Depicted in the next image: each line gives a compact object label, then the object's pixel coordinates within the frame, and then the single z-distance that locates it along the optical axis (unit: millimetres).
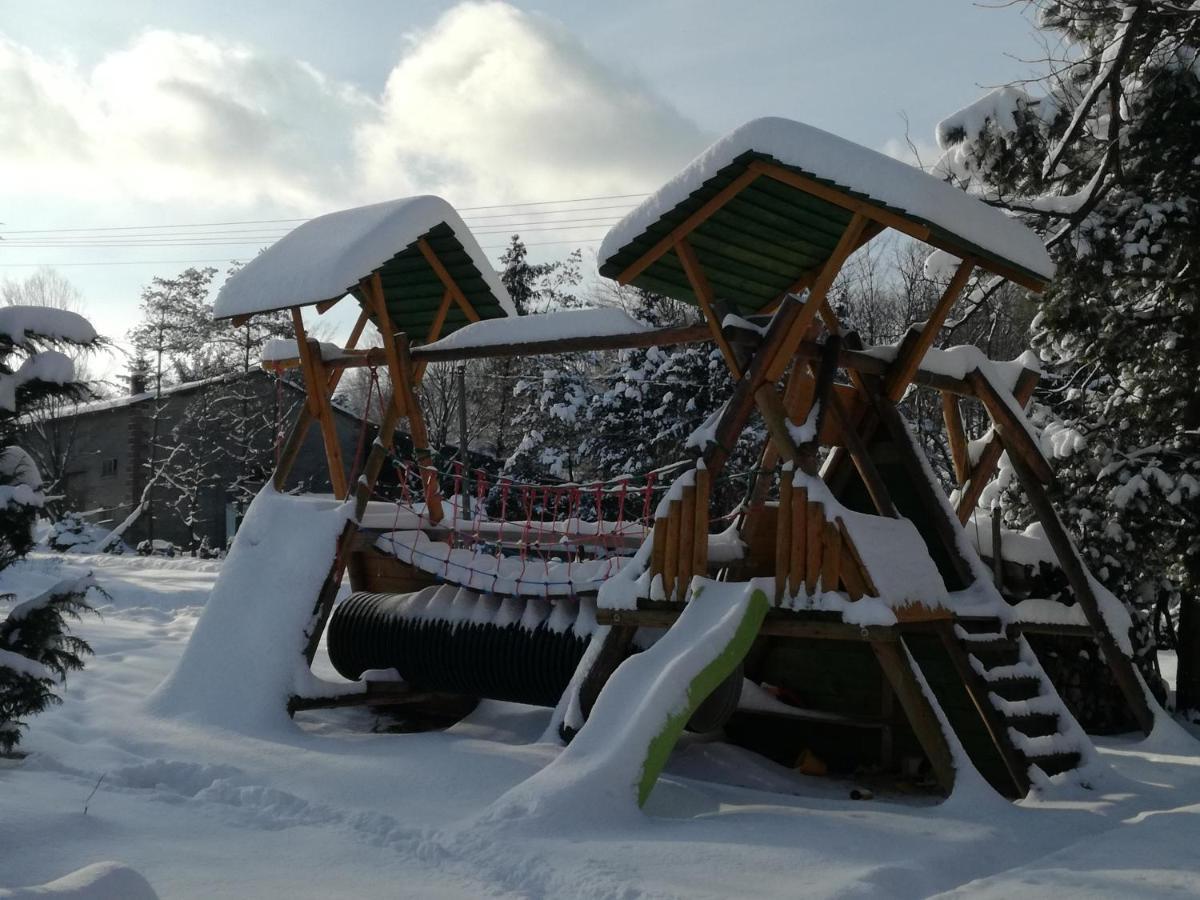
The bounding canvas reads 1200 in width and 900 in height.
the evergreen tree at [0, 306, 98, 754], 4578
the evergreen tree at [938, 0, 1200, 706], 9430
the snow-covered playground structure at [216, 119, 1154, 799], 6504
